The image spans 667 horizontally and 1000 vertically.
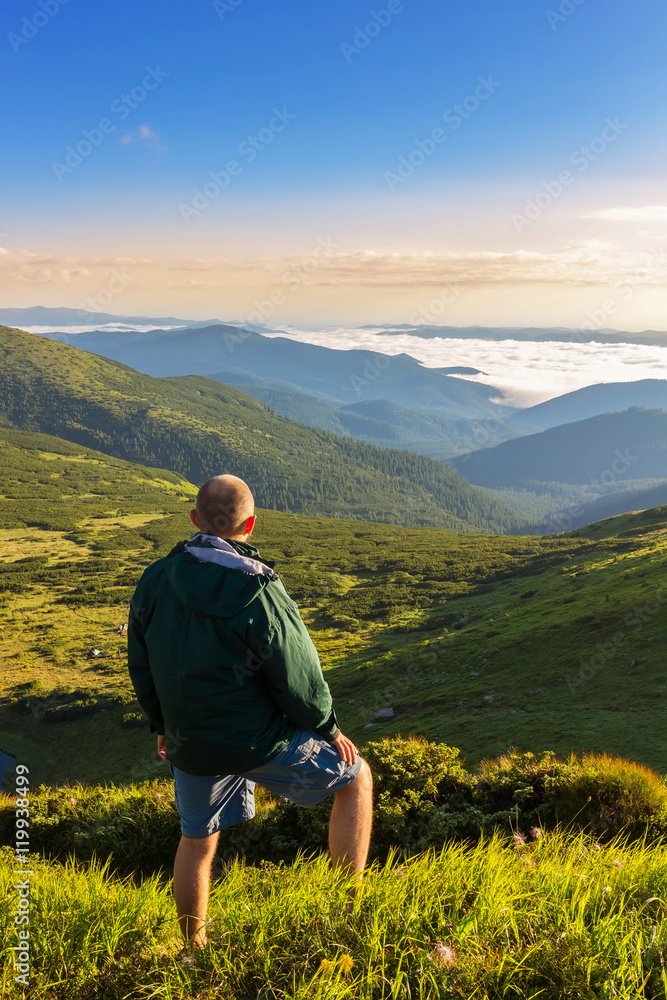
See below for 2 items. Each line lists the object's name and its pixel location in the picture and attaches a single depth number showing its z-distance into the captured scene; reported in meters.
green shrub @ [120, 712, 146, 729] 68.56
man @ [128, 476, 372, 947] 3.68
